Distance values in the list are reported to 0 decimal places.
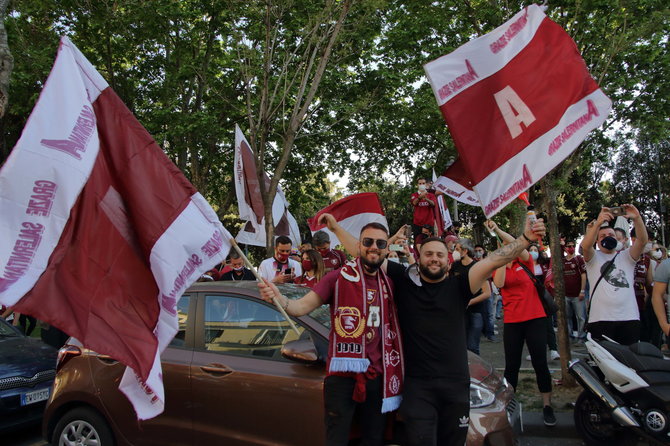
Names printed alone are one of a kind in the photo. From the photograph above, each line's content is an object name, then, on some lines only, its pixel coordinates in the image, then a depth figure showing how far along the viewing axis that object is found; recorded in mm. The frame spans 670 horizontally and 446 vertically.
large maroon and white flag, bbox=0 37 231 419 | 2801
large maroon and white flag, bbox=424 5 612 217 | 3766
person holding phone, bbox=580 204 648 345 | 5332
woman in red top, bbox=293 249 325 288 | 6258
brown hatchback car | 3861
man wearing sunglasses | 3320
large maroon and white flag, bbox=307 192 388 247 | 6969
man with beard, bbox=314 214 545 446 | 3283
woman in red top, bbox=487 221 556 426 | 5383
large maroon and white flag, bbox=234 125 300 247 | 9680
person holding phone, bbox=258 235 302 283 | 7062
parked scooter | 4469
